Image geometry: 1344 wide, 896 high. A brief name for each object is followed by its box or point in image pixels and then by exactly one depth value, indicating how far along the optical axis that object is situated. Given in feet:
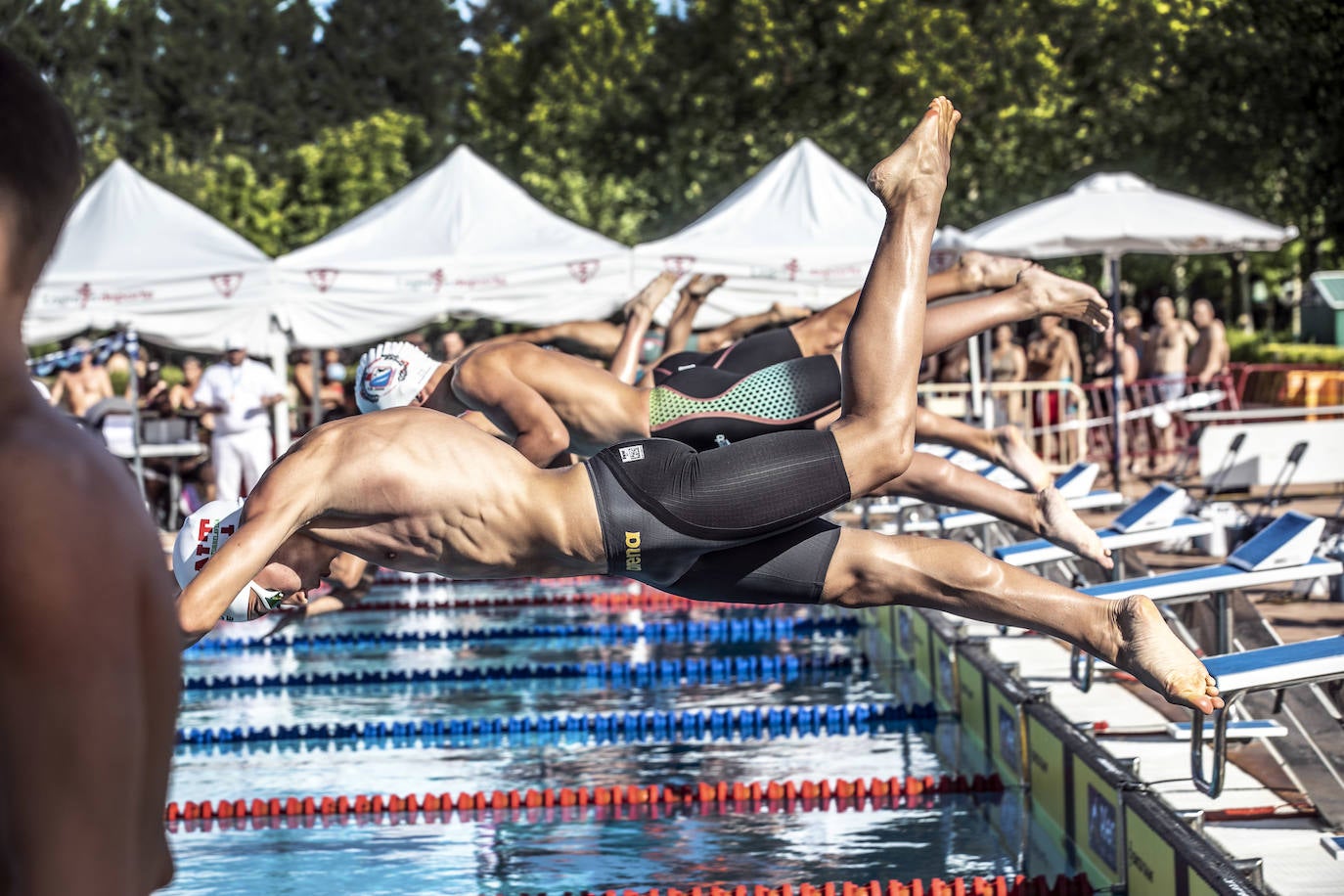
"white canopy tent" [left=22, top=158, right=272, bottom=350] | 46.75
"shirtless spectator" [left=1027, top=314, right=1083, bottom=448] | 53.42
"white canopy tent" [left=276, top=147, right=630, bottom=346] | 47.70
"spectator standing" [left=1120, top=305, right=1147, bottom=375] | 57.72
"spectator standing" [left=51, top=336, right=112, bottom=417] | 53.98
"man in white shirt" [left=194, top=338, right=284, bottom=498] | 46.78
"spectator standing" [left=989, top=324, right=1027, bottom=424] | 53.93
